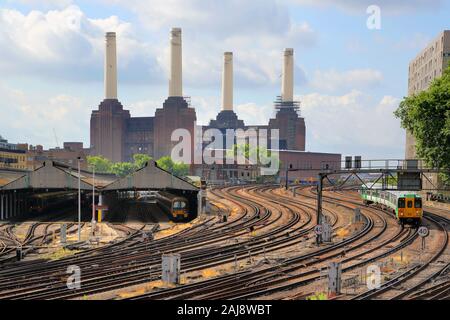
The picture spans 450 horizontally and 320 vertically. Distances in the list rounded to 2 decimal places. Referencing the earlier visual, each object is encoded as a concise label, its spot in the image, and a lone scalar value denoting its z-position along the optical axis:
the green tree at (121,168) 195.88
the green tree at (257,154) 192.25
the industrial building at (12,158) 138.12
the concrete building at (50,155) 154.62
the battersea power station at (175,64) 180.25
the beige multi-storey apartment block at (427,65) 106.94
